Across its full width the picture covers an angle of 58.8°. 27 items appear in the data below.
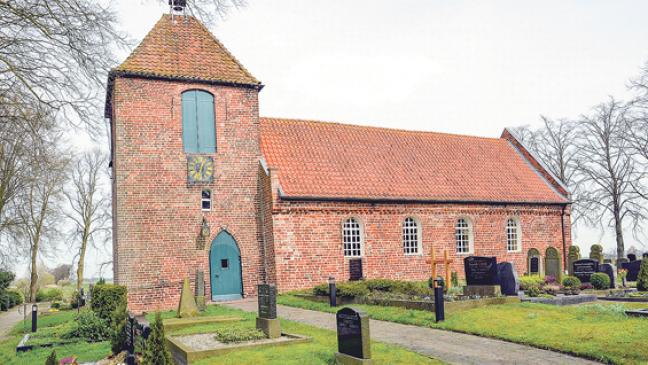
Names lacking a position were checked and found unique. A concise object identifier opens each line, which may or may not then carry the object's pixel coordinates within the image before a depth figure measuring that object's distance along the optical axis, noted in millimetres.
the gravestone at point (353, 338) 9352
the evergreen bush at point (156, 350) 8750
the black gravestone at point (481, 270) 17750
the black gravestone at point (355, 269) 24516
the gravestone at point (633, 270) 26436
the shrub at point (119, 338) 12617
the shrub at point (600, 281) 21141
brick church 22312
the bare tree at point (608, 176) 39406
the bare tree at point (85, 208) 44375
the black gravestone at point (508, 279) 17406
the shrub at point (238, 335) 12312
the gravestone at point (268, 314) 12711
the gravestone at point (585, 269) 22359
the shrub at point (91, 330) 16344
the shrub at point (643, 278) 20406
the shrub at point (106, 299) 18156
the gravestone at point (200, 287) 19747
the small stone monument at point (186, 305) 17359
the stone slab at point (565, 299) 17328
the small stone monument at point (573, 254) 27470
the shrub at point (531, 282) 19952
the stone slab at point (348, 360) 9211
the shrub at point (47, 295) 44000
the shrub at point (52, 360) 9109
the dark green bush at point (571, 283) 20734
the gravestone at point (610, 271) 22172
